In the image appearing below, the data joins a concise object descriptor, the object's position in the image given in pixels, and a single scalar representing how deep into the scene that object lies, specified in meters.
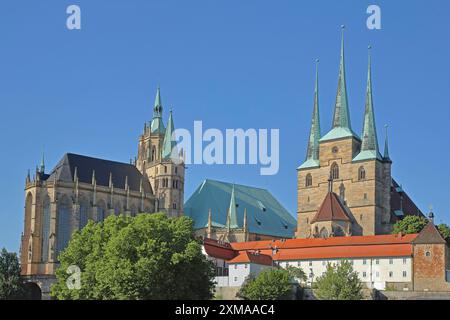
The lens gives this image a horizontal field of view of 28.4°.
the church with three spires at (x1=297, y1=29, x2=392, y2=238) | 107.44
